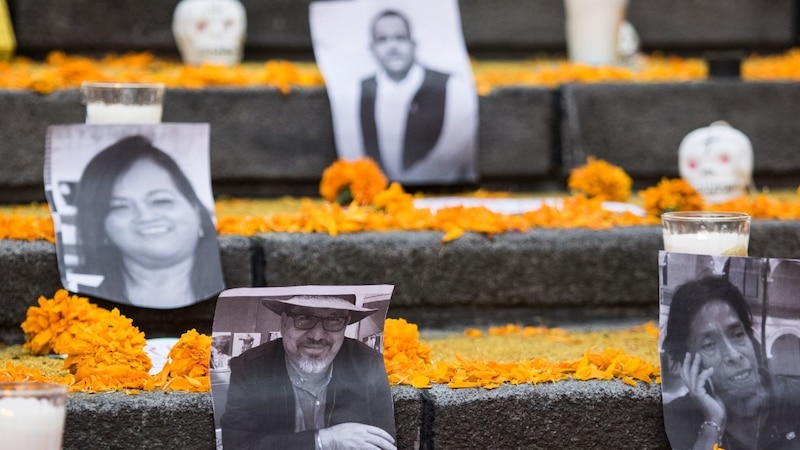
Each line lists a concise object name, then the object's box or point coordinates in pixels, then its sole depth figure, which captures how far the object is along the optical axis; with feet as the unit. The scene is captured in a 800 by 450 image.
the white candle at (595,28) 21.21
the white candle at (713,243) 12.16
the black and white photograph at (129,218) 13.92
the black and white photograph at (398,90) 18.66
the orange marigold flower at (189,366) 11.65
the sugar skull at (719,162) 17.24
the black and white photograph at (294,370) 11.04
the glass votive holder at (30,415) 8.79
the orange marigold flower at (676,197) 15.89
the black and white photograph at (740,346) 11.66
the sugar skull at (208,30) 20.67
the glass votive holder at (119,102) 14.24
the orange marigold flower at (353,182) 16.53
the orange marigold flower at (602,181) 17.76
